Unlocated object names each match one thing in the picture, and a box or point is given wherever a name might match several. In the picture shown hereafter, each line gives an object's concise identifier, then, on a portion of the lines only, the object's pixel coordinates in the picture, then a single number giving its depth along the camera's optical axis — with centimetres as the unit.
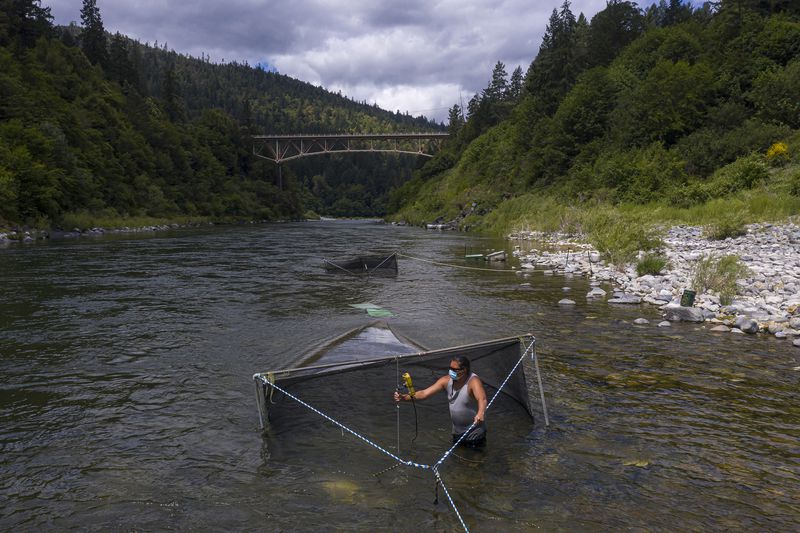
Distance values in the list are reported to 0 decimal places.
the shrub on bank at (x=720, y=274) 1349
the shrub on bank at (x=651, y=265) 1719
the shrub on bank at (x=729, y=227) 2138
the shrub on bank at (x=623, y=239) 1966
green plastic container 1283
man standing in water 635
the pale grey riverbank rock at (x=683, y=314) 1221
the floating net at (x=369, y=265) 2238
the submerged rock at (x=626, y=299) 1445
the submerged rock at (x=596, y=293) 1555
